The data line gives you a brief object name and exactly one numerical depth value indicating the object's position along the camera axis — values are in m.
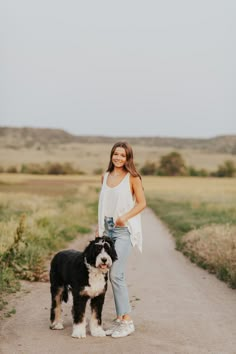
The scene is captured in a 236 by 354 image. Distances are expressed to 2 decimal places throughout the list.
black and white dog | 7.57
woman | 8.19
